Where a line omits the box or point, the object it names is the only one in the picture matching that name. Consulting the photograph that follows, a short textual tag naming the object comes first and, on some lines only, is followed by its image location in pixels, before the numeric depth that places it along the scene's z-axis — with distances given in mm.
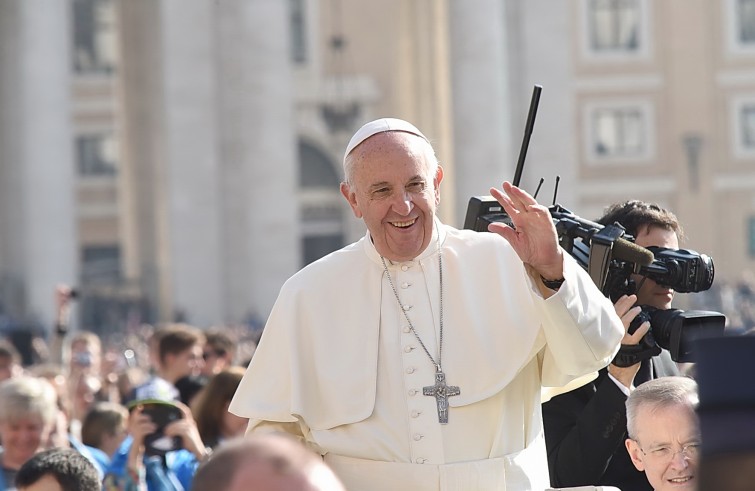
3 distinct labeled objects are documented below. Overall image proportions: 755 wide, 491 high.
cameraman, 8531
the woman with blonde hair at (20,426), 12164
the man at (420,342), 7410
